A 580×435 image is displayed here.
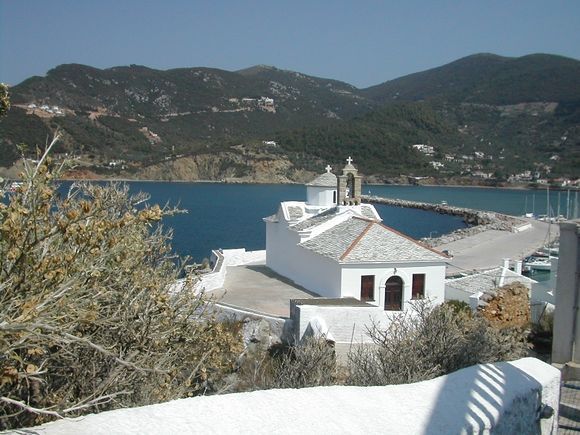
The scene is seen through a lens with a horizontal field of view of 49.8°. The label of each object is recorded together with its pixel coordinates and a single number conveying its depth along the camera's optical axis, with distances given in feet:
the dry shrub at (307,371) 27.02
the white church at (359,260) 68.08
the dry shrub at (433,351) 25.49
